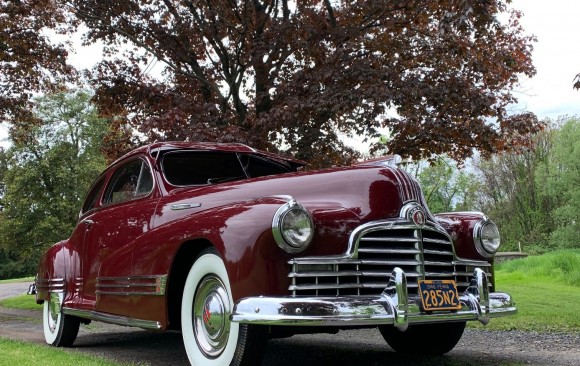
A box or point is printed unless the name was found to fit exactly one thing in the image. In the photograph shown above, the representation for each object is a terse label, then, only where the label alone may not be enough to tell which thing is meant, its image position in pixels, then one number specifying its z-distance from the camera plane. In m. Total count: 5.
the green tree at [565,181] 40.22
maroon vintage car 3.58
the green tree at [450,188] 51.50
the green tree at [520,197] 43.53
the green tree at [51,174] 32.34
